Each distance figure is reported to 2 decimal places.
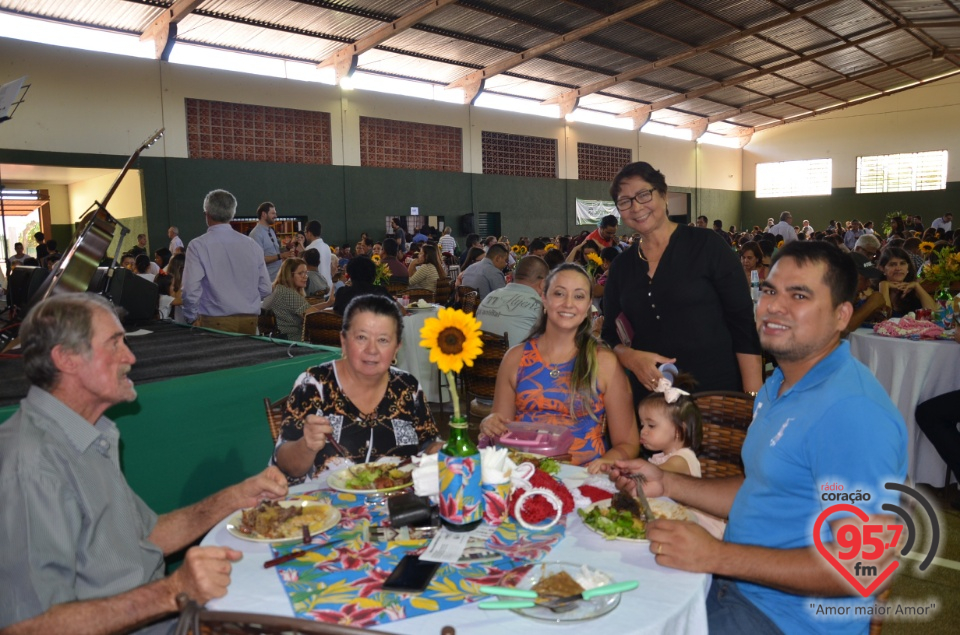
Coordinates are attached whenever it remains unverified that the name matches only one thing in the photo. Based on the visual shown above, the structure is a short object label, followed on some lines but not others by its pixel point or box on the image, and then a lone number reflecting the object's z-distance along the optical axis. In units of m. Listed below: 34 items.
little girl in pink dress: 2.19
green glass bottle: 1.49
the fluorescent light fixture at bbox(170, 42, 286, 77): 11.96
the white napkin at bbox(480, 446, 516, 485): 1.58
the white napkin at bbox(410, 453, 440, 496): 1.60
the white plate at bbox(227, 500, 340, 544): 1.50
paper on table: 1.40
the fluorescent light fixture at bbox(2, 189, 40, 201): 13.64
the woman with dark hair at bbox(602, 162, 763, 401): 2.58
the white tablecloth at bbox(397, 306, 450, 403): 5.43
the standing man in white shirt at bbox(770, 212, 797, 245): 12.90
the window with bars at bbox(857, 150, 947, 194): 21.55
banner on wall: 20.41
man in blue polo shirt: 1.29
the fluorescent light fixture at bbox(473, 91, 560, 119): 17.16
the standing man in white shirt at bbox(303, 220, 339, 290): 7.73
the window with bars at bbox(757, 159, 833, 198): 23.94
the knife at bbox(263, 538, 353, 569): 1.39
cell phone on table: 1.27
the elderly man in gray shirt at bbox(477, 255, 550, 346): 4.44
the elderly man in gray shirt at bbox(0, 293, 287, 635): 1.29
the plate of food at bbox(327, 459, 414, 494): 1.78
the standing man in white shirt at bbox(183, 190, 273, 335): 4.62
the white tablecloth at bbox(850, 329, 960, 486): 3.76
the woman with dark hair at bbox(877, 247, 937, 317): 5.08
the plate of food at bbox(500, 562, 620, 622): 1.16
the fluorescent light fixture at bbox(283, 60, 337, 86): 13.59
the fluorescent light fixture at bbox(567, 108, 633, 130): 19.72
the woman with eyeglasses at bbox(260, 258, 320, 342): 5.70
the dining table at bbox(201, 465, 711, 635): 1.15
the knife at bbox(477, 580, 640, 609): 1.19
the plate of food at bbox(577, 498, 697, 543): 1.46
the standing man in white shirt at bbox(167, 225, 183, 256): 11.49
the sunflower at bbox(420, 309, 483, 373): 1.46
